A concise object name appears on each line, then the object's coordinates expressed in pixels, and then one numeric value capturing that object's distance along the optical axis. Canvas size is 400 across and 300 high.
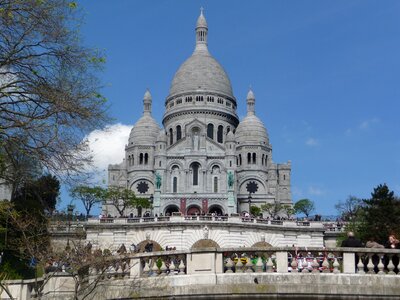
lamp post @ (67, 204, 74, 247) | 63.44
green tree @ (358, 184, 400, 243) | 43.91
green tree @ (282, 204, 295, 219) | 88.47
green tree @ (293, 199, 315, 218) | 95.94
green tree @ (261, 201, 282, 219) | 88.84
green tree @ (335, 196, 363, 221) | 65.84
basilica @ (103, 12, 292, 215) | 94.93
